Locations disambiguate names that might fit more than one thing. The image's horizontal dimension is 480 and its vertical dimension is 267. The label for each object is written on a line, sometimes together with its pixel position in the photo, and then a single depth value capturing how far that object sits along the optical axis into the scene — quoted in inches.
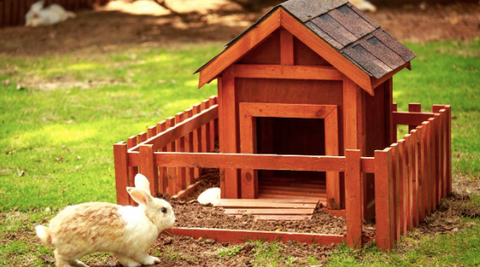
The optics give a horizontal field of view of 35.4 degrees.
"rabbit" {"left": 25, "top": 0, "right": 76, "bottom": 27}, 689.0
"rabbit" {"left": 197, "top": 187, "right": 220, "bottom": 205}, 254.8
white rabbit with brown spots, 193.8
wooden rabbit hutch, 217.3
